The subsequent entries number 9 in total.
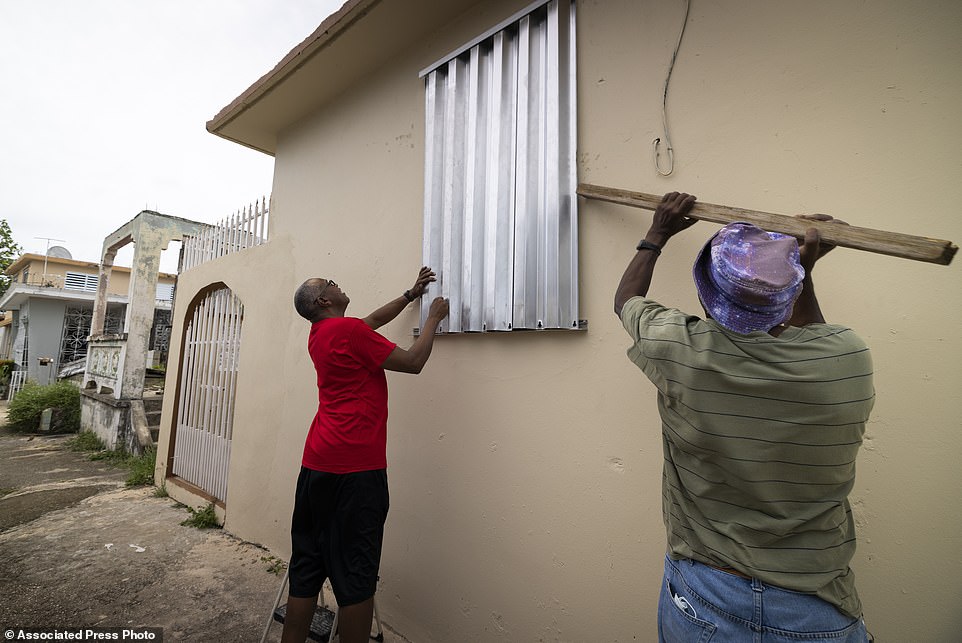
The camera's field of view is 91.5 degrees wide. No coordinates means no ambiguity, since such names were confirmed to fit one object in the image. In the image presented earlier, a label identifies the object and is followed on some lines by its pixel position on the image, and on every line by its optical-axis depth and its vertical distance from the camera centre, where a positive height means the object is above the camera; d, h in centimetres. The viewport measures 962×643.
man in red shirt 224 -54
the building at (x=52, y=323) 1716 +161
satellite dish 2164 +518
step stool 256 -145
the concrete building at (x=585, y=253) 149 +58
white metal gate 481 -27
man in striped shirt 111 -17
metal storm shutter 223 +103
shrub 975 -91
